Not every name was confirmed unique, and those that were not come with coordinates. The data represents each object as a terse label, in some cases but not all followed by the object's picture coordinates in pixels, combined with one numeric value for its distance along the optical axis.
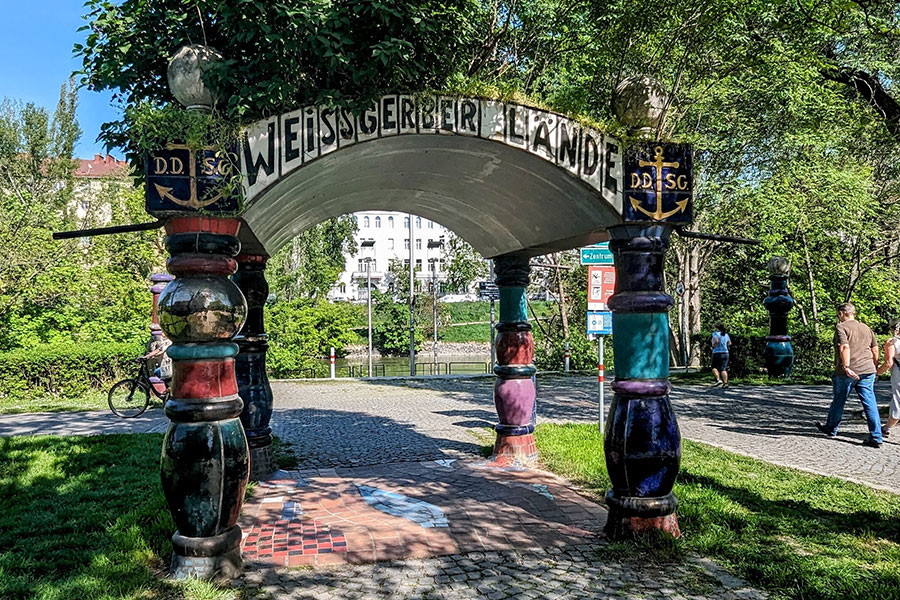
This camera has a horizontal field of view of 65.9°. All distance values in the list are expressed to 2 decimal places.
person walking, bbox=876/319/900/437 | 9.68
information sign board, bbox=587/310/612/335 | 9.66
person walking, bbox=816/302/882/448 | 9.30
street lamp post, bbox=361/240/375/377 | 27.06
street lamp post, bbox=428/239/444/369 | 46.13
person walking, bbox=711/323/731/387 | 17.27
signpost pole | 9.56
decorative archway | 4.18
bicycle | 13.03
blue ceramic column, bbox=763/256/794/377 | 14.91
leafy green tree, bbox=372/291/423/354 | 46.69
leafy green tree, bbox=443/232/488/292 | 30.38
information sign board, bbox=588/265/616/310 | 9.62
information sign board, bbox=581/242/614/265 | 9.21
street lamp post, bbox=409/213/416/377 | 26.04
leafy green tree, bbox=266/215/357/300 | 33.19
